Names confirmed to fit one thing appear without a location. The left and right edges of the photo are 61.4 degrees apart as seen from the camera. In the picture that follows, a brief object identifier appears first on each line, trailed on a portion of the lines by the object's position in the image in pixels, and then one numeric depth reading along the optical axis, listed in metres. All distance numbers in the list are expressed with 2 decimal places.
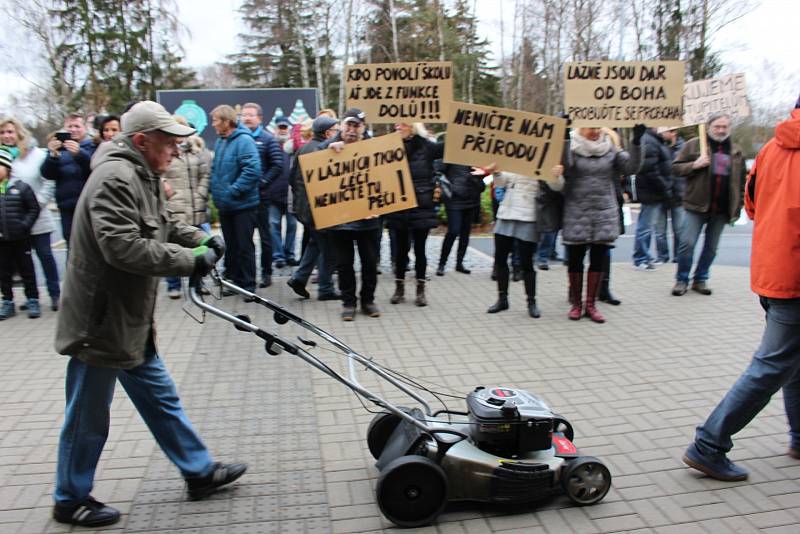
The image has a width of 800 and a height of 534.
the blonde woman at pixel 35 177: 7.40
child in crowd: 7.18
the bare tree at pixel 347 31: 31.06
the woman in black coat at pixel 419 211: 7.71
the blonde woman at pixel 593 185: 6.96
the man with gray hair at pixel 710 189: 8.12
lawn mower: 3.36
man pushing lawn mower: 3.04
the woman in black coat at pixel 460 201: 9.39
